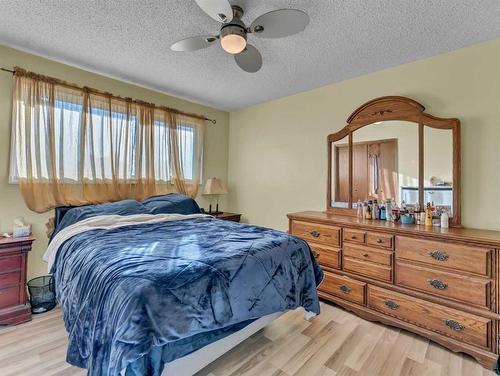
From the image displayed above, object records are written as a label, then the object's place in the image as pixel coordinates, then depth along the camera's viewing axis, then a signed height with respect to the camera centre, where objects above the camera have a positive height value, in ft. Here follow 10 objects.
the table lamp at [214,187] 13.15 +0.08
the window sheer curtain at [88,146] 8.47 +1.63
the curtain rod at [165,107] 8.16 +3.75
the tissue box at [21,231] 7.78 -1.37
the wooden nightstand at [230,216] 12.88 -1.41
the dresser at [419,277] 6.01 -2.41
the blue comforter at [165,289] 3.84 -1.88
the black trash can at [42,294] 8.06 -3.46
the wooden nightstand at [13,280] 7.15 -2.68
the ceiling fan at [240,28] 5.38 +3.74
